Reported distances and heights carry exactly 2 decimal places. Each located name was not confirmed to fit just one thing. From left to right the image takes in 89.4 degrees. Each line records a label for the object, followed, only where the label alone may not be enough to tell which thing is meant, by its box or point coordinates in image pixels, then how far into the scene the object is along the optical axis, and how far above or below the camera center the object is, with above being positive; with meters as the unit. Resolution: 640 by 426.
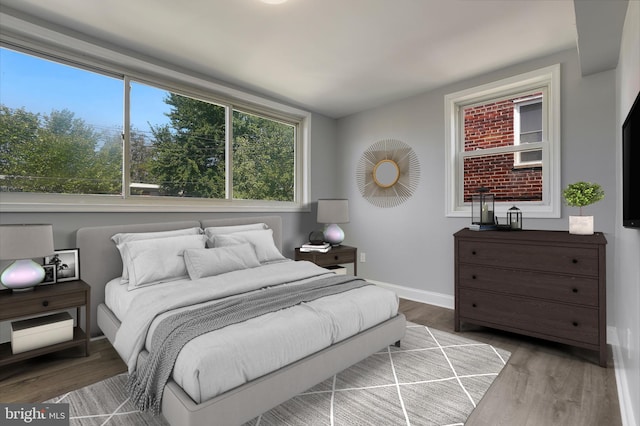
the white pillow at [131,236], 2.67 -0.21
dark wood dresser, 2.40 -0.59
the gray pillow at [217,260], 2.63 -0.41
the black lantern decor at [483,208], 3.15 +0.04
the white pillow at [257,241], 3.11 -0.29
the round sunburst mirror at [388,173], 4.13 +0.53
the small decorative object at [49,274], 2.50 -0.48
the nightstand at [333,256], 3.91 -0.55
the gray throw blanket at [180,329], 1.60 -0.60
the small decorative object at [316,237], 4.17 -0.32
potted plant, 2.50 +0.11
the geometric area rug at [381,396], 1.77 -1.13
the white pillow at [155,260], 2.51 -0.39
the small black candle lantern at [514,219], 3.03 -0.07
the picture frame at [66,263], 2.53 -0.40
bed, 1.47 -0.74
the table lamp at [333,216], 4.23 -0.05
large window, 2.52 +0.68
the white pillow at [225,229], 3.17 -0.18
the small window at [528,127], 3.28 +0.88
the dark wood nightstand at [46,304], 2.12 -0.64
